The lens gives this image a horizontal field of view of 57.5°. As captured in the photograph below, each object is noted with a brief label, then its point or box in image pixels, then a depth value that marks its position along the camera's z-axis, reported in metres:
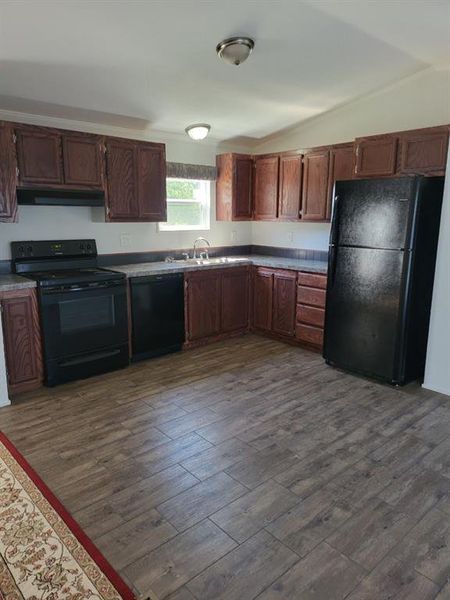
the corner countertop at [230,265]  4.04
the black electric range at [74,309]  3.42
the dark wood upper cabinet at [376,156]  3.63
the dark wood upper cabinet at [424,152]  3.33
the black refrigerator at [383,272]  3.28
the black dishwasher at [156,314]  3.99
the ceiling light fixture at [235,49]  2.79
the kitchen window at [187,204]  4.79
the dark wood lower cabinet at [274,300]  4.55
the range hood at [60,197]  3.43
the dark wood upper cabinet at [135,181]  3.88
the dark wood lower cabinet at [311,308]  4.22
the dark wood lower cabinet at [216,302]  4.43
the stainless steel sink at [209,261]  4.57
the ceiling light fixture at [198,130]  4.16
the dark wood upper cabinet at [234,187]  4.93
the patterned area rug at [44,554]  1.62
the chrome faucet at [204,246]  4.99
